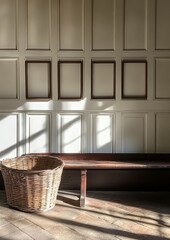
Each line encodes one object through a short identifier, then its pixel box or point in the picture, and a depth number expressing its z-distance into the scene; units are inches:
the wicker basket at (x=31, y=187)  111.9
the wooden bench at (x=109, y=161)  122.9
